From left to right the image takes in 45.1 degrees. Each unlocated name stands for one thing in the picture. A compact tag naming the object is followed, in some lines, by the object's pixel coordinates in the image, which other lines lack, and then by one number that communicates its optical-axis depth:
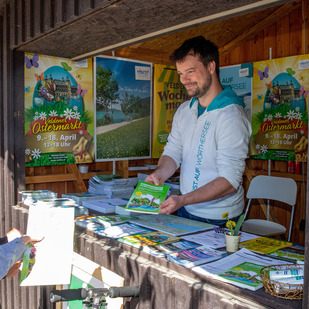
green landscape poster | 4.17
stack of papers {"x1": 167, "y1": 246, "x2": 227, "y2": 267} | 1.61
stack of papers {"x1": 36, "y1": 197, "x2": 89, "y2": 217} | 2.64
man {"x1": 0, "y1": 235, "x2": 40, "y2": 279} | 1.75
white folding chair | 3.60
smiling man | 2.35
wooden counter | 1.31
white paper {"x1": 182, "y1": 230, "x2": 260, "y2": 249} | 1.90
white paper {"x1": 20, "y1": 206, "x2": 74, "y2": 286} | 2.05
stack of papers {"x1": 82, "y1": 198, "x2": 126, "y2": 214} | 2.72
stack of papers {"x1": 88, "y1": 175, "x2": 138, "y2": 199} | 3.36
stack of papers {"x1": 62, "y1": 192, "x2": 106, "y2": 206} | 3.04
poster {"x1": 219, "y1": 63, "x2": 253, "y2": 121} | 4.79
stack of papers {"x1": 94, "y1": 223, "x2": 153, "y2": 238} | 2.11
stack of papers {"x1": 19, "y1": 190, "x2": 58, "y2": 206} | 3.02
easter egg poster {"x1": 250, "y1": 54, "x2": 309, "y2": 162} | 4.25
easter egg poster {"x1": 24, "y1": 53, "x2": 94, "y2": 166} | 3.67
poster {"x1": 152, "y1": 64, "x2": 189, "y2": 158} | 4.69
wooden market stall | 2.25
